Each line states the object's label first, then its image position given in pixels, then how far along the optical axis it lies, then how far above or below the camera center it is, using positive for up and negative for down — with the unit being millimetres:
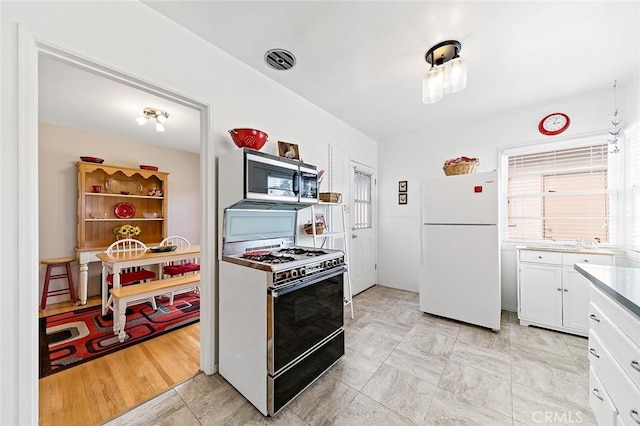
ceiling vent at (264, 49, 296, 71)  2004 +1349
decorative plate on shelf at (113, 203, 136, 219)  4039 +46
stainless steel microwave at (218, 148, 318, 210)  1741 +264
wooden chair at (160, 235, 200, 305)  3648 -855
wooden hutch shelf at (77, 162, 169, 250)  3616 +213
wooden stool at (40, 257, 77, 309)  3199 -882
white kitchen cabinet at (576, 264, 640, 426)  963 -625
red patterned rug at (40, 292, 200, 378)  2114 -1277
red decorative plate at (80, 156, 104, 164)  3526 +812
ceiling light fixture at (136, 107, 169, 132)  2926 +1244
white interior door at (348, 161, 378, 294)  3709 -266
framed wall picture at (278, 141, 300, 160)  2285 +616
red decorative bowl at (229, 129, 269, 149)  1892 +607
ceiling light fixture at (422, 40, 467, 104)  1790 +1083
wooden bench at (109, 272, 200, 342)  2426 -861
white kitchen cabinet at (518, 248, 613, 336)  2426 -828
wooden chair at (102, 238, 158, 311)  2982 -807
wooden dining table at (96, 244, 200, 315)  2713 -554
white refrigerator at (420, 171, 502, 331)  2562 -419
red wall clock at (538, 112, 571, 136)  2785 +1058
